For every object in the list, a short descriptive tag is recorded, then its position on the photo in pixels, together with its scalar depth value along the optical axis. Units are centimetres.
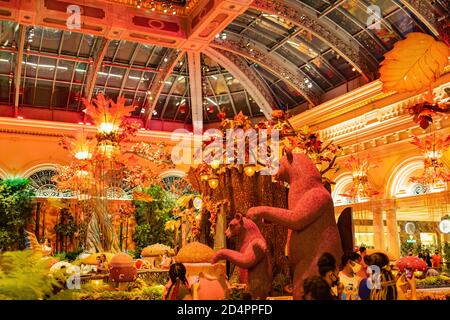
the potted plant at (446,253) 1074
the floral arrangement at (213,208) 723
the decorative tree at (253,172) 664
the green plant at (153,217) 1780
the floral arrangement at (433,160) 1028
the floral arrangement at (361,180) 1324
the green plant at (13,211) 1549
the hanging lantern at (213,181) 725
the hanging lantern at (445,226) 1216
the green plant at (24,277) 287
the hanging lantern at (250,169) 683
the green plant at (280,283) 623
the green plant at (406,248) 1485
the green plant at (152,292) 622
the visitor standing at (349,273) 423
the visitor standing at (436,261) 1129
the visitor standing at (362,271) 432
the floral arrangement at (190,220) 853
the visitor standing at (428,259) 1202
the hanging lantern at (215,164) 727
